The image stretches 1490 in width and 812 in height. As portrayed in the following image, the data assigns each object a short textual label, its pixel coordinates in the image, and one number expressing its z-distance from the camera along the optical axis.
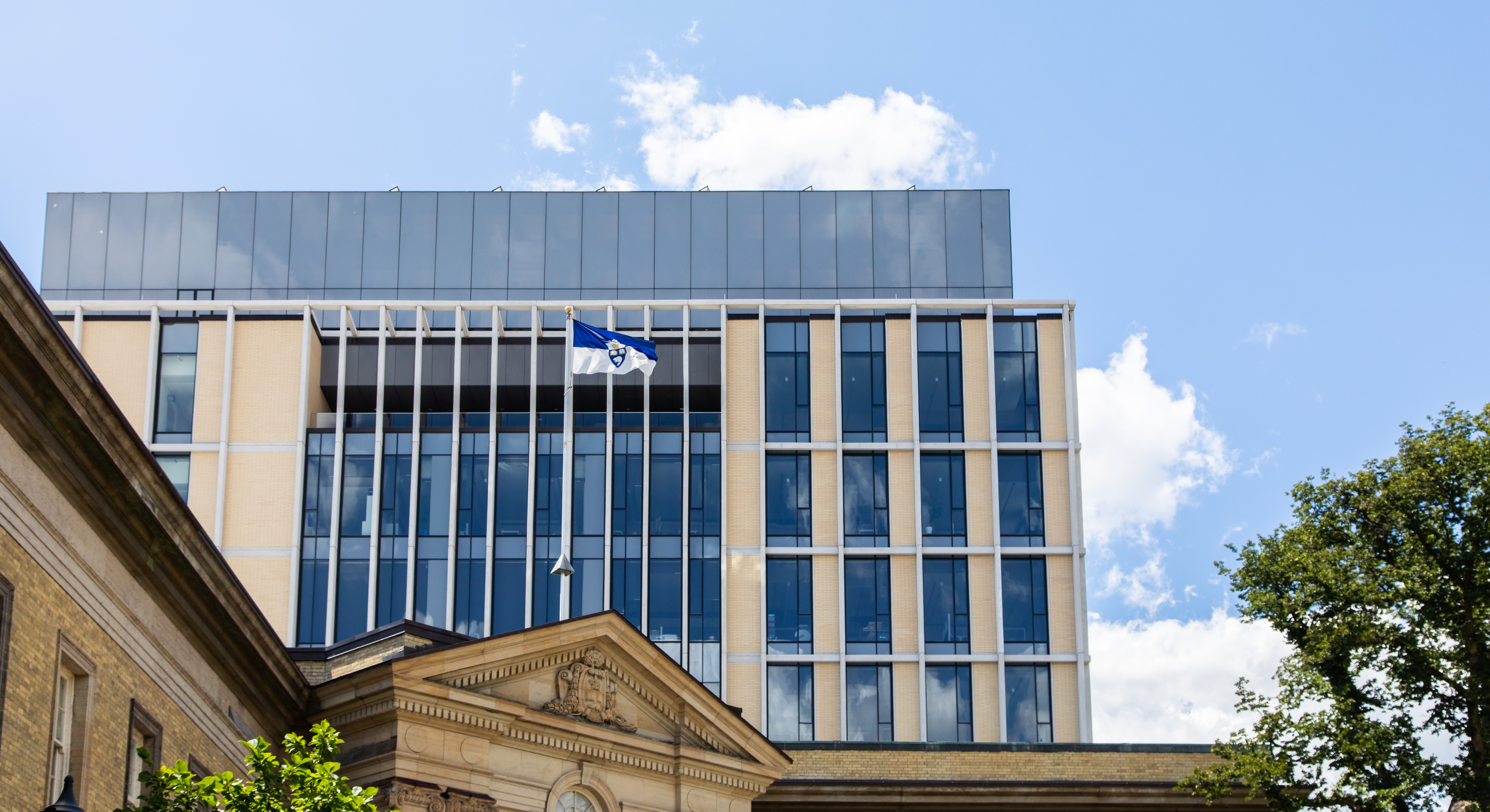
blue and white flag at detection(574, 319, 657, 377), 51.69
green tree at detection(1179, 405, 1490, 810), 36.12
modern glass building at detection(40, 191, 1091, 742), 64.19
